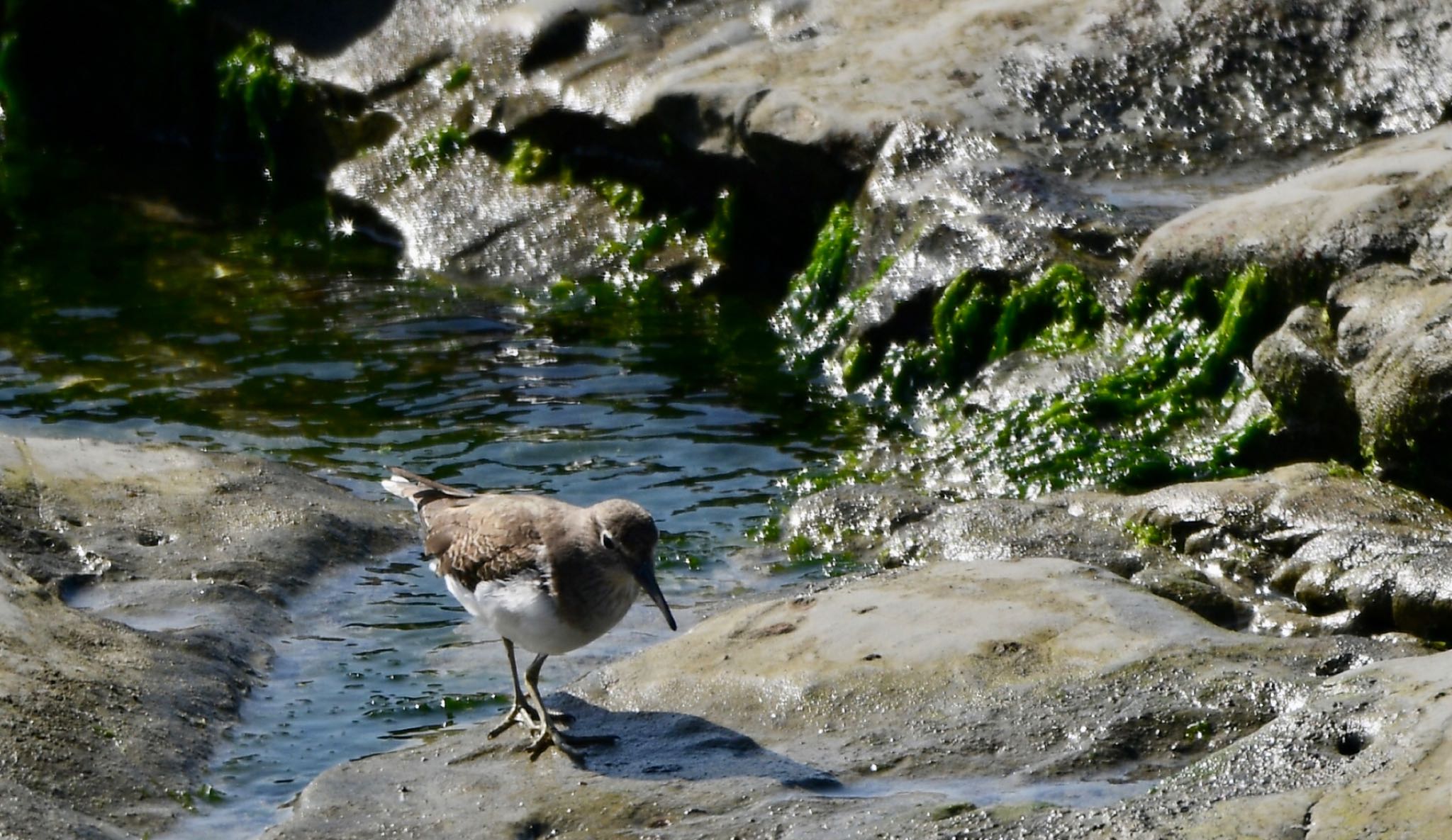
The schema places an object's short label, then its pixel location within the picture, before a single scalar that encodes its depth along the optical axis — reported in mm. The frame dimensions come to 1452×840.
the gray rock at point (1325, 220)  16297
